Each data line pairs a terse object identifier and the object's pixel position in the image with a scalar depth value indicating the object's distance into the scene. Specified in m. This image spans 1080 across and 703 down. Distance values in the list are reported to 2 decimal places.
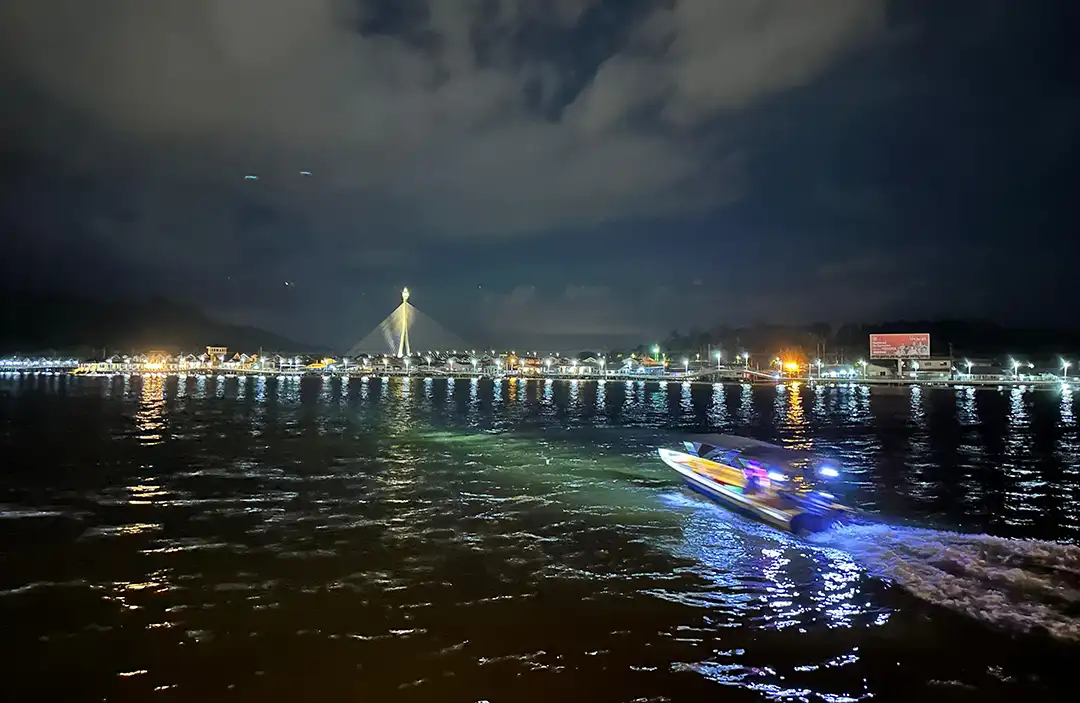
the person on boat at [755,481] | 16.70
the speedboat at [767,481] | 15.29
